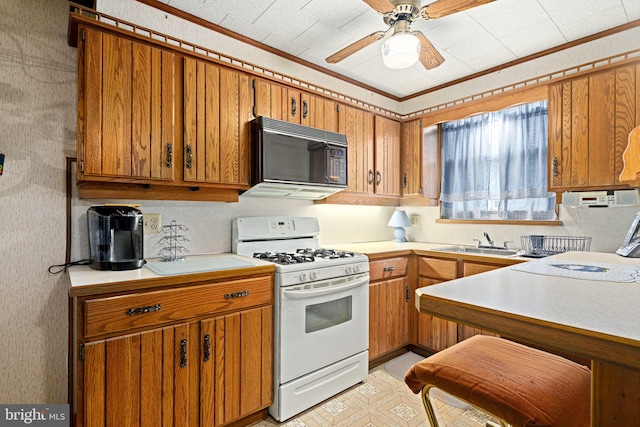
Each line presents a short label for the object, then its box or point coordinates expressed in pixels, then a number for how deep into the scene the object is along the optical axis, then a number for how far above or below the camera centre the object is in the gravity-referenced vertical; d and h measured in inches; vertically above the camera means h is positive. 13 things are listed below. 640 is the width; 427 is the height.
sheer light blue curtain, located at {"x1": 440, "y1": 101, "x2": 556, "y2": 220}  108.4 +16.4
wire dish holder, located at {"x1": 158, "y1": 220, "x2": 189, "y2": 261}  86.0 -7.6
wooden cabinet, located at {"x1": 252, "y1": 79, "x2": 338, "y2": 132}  91.6 +31.9
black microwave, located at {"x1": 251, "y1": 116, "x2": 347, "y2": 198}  87.9 +16.4
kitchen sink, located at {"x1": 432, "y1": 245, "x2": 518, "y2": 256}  104.3 -13.1
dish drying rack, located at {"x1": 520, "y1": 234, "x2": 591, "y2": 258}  94.2 -9.9
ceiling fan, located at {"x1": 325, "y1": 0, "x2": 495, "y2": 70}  62.7 +39.3
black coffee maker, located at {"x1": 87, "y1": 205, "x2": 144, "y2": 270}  67.9 -5.2
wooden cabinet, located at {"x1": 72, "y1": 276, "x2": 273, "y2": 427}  56.2 -30.0
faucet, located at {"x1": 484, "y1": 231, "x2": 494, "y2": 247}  111.1 -9.1
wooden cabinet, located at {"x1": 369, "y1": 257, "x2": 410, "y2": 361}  100.9 -30.3
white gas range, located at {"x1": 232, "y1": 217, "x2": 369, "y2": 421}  77.0 -26.4
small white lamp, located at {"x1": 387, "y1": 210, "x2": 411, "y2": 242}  132.5 -4.5
